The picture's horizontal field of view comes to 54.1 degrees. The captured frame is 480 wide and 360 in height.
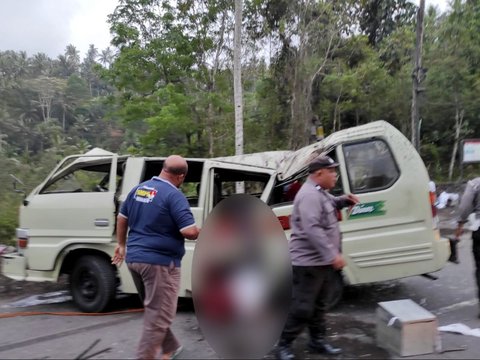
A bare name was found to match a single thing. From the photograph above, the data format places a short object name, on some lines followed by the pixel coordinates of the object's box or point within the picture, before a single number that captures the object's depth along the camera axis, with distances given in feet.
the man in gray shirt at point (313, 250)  12.74
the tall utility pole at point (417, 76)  50.96
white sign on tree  48.03
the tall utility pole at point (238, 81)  39.78
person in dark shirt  11.84
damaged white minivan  16.56
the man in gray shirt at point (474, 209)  16.90
